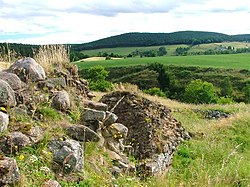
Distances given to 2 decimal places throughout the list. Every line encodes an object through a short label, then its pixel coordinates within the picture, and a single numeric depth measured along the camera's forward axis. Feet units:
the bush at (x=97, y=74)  183.84
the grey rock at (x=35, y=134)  18.37
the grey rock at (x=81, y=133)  21.50
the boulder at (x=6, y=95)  19.80
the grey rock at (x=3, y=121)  17.62
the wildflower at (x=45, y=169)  16.73
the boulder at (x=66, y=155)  17.85
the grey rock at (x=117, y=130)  26.27
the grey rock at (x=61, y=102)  23.75
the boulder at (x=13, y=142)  17.12
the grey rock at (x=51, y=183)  15.61
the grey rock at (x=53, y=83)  25.34
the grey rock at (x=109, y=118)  26.20
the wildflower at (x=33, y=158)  16.80
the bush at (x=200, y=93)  173.23
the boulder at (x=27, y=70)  24.47
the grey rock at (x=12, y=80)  22.29
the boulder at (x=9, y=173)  14.76
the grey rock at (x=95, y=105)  26.99
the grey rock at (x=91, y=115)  24.73
